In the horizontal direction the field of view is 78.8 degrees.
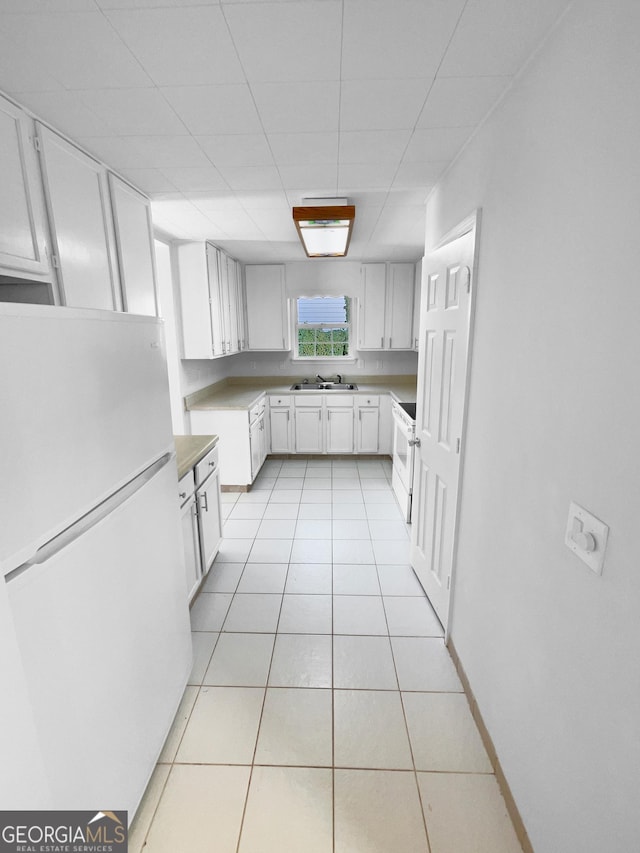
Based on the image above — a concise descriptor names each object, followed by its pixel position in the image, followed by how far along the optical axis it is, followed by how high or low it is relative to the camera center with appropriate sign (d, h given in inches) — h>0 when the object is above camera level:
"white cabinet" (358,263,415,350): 185.2 +18.0
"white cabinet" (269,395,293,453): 190.1 -37.9
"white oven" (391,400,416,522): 128.9 -38.7
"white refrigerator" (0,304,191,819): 31.7 -21.3
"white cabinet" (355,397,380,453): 187.3 -37.6
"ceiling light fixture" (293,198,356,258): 93.0 +30.9
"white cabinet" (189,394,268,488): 157.8 -36.2
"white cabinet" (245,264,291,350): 188.7 +18.2
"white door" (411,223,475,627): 73.0 -13.6
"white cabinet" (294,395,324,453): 188.9 -37.8
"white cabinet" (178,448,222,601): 87.2 -41.5
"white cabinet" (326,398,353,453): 188.7 -39.7
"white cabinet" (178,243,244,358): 141.5 +17.6
